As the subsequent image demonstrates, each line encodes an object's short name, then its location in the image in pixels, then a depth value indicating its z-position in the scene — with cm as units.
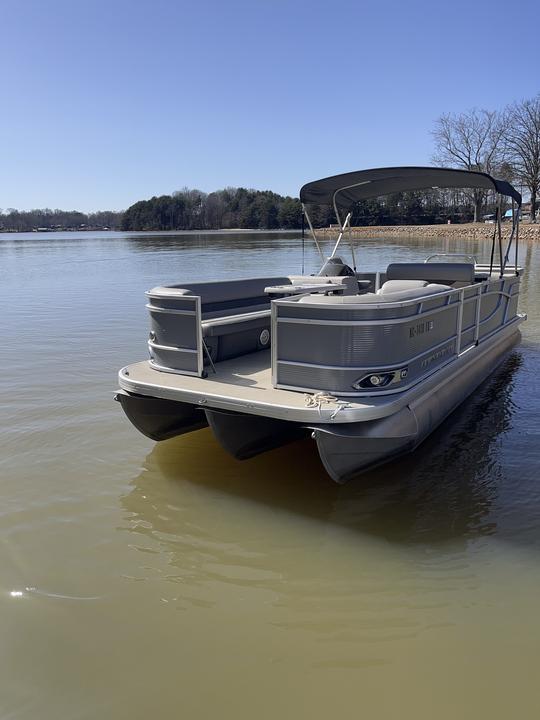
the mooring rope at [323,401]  364
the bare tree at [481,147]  4688
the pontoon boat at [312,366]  380
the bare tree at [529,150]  4559
